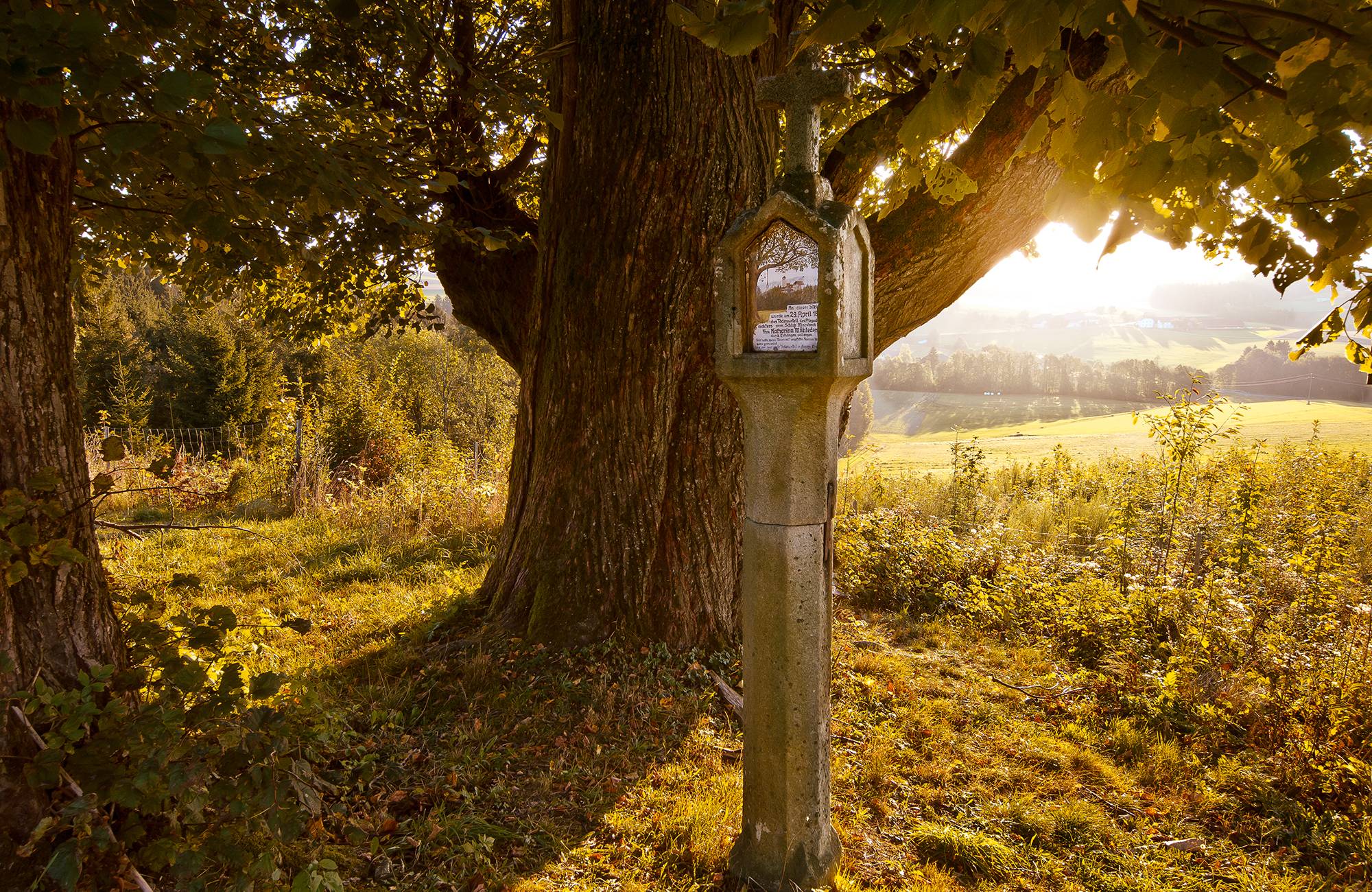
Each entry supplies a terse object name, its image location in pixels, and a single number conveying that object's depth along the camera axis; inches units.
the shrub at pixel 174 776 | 74.7
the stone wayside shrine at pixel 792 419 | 88.5
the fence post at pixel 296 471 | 331.9
